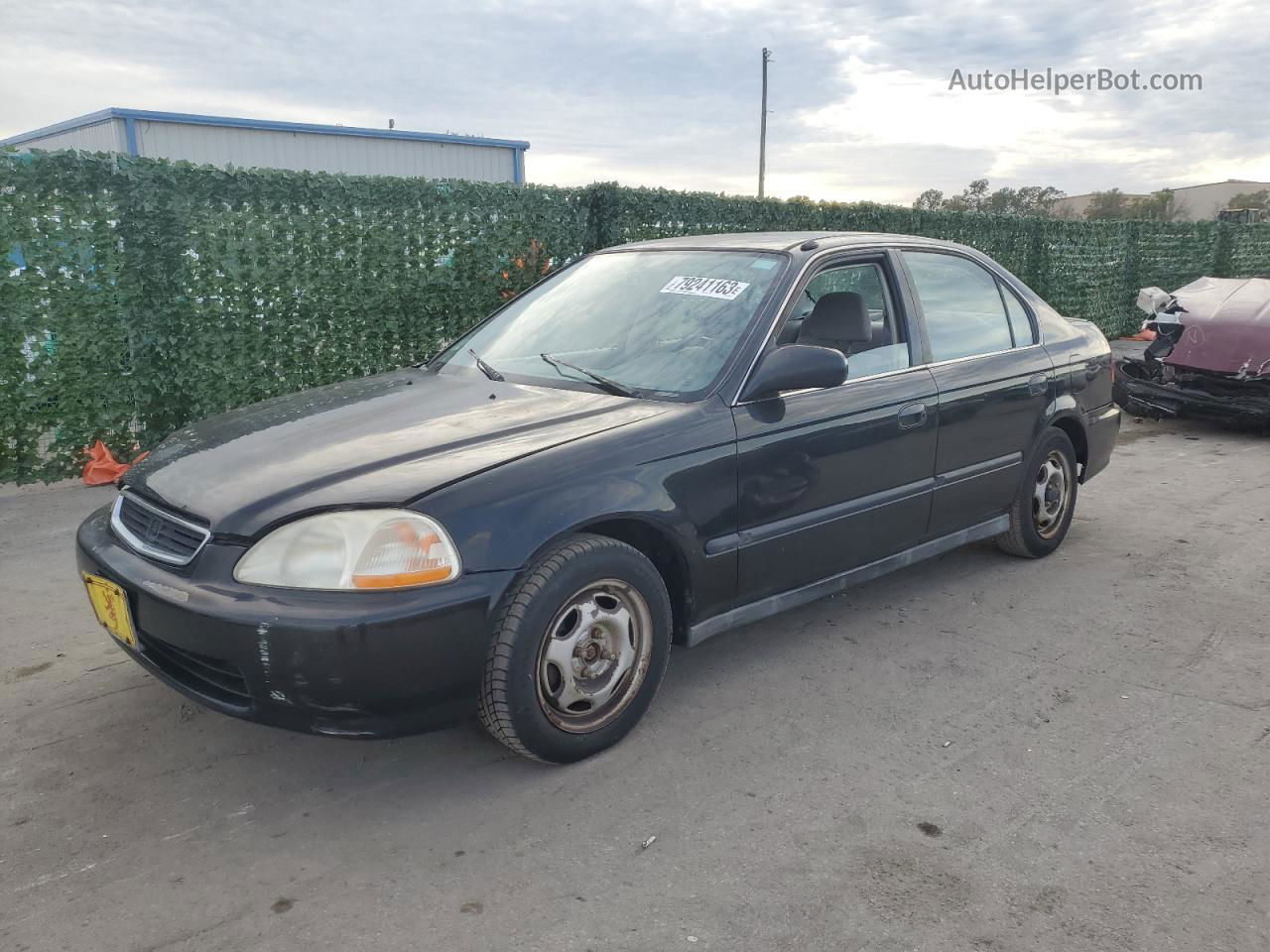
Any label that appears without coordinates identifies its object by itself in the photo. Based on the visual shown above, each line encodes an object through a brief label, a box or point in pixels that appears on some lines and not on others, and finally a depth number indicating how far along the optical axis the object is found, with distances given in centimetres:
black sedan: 255
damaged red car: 818
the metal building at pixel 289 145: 1817
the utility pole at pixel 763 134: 3856
